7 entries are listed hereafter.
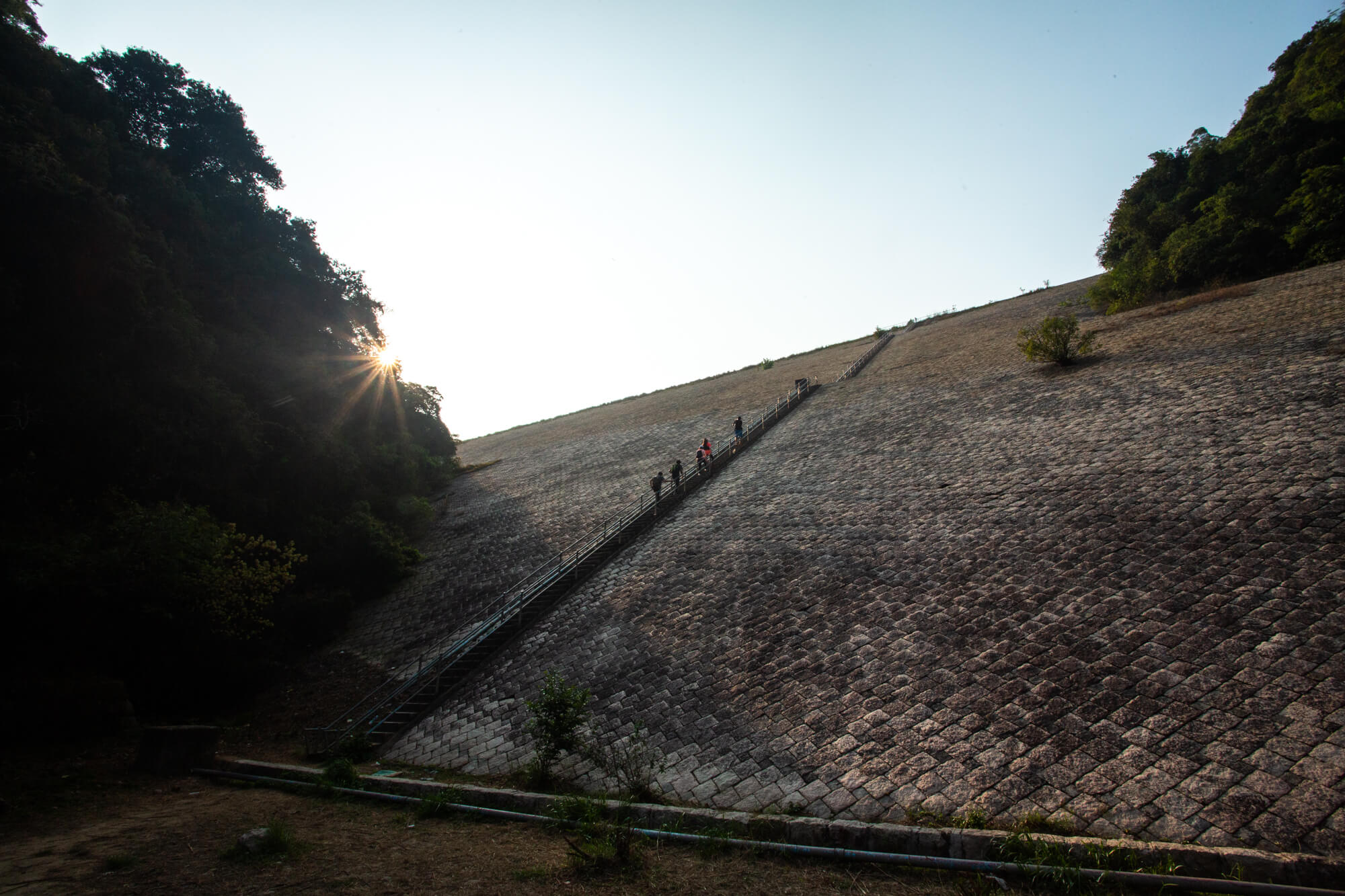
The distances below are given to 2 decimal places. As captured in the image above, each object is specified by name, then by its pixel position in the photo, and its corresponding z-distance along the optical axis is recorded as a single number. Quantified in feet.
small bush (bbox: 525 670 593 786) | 22.50
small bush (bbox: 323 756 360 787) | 25.91
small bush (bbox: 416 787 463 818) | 22.34
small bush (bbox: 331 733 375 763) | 29.40
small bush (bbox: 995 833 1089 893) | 13.16
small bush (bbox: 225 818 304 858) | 17.65
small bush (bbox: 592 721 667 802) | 20.85
